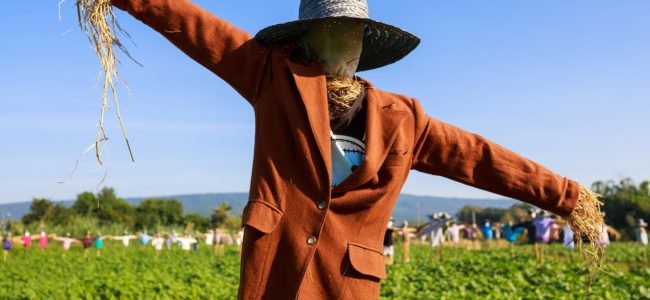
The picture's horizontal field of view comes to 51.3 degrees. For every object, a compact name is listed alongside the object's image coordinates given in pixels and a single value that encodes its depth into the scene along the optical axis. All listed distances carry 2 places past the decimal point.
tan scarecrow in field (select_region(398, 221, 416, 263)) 15.29
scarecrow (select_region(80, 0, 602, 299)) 2.02
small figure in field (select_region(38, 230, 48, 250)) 17.86
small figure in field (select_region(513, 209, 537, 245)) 13.78
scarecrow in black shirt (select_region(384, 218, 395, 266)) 14.27
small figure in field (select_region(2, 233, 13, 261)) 16.14
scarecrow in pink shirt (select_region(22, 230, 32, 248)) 17.45
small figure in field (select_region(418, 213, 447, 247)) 14.82
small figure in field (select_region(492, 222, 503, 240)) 17.95
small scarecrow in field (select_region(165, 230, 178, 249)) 18.63
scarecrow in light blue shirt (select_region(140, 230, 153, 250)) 18.40
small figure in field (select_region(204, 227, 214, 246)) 19.22
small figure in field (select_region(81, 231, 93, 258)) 17.59
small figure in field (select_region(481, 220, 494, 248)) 17.50
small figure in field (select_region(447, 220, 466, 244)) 16.64
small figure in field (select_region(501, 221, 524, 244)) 15.76
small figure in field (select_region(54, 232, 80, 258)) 17.38
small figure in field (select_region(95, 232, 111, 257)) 17.91
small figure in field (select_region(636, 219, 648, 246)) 13.52
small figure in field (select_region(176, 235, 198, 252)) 18.45
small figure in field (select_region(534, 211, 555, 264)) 13.43
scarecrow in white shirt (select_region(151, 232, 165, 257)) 18.00
